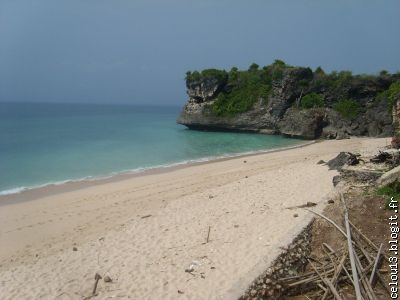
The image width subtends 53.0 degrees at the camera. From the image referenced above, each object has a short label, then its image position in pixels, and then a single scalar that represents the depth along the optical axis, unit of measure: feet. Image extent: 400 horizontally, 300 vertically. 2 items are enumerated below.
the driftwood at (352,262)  20.20
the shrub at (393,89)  130.02
